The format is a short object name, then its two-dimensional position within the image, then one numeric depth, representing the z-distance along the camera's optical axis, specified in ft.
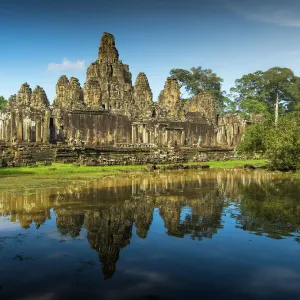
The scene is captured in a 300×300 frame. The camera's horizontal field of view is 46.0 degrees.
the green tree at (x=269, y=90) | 222.89
